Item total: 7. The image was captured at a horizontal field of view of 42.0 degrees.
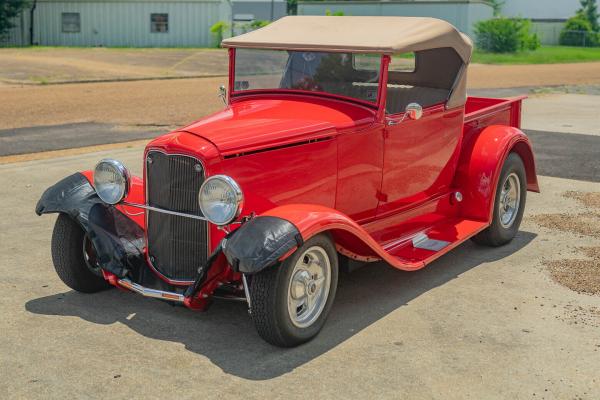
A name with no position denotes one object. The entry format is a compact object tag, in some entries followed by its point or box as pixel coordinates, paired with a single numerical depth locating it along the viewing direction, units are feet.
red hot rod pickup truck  15.30
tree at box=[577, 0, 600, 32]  205.16
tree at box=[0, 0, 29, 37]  126.11
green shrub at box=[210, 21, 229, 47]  124.77
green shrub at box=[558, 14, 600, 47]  190.39
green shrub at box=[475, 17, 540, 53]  146.82
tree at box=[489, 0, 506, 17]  193.91
